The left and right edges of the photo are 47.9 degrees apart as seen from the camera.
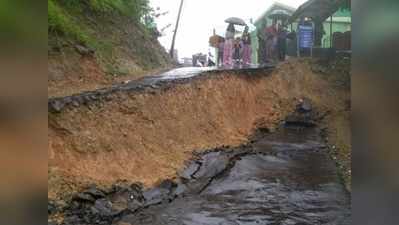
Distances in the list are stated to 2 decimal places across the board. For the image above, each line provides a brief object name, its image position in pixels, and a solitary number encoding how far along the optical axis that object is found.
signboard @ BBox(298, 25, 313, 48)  18.95
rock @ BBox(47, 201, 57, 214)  7.64
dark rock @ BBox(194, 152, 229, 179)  11.43
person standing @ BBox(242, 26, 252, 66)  19.34
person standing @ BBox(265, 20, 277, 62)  19.98
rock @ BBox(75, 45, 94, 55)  13.27
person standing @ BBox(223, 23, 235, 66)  19.06
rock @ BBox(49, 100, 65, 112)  9.24
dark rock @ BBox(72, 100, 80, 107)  9.91
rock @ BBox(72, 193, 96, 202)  8.27
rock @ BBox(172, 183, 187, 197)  10.02
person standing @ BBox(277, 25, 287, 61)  19.64
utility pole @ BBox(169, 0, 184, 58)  26.41
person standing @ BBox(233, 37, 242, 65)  19.20
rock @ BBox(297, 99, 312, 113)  18.30
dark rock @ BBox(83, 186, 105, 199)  8.55
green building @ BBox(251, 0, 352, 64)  20.80
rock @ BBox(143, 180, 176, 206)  9.34
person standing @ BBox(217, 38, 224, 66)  20.23
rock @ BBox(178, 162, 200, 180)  10.99
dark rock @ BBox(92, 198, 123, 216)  8.22
